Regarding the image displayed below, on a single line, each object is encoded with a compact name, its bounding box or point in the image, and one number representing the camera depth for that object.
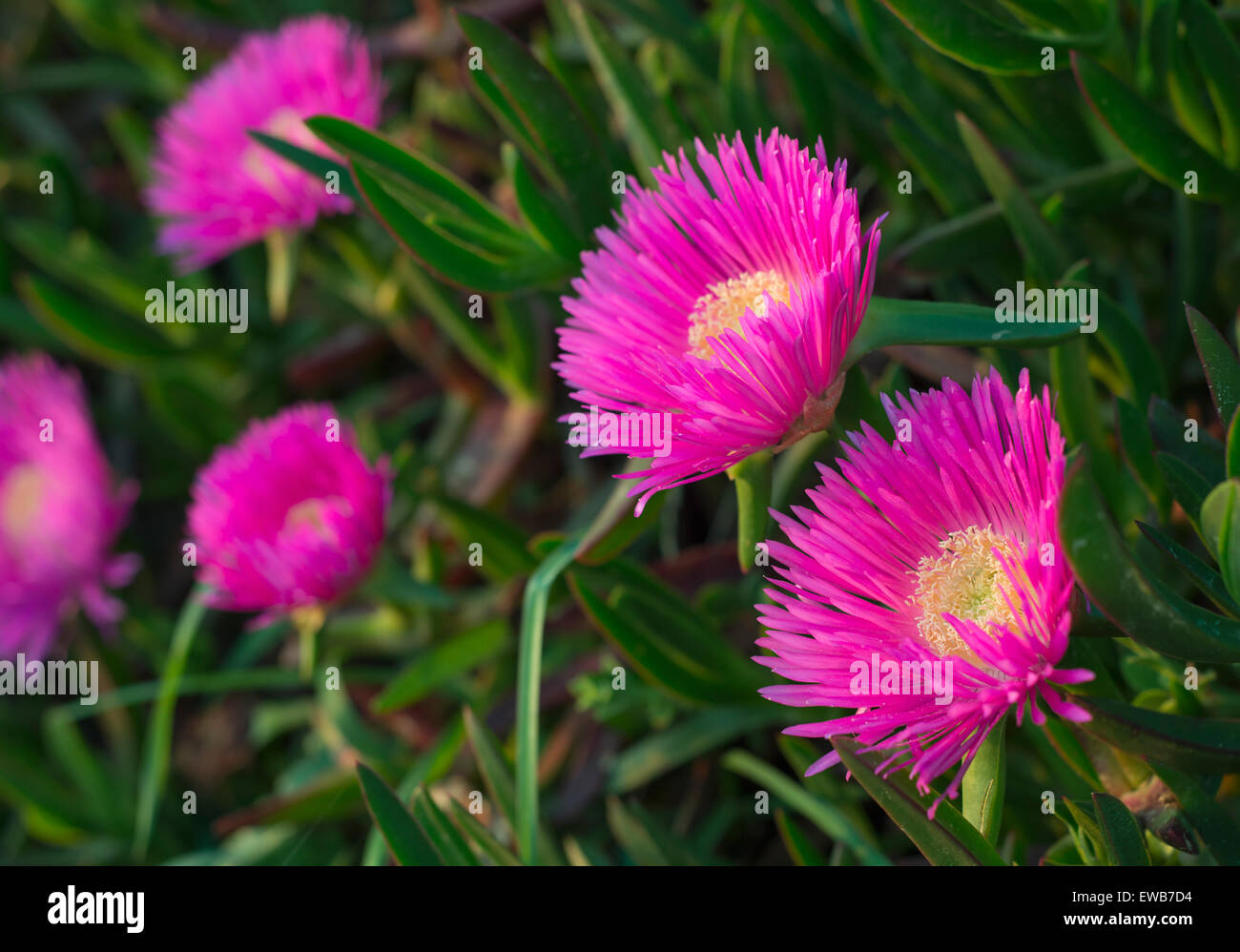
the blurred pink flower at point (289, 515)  0.76
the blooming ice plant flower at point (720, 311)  0.64
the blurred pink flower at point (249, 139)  0.81
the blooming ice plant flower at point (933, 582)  0.63
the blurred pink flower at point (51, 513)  0.86
